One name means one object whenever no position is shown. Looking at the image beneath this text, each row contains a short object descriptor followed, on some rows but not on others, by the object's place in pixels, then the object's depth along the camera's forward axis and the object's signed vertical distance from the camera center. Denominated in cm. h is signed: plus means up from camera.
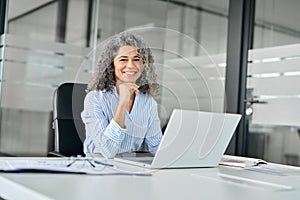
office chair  221 -11
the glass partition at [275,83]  314 +26
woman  148 +2
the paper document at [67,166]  104 -16
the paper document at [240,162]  148 -17
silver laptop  123 -9
